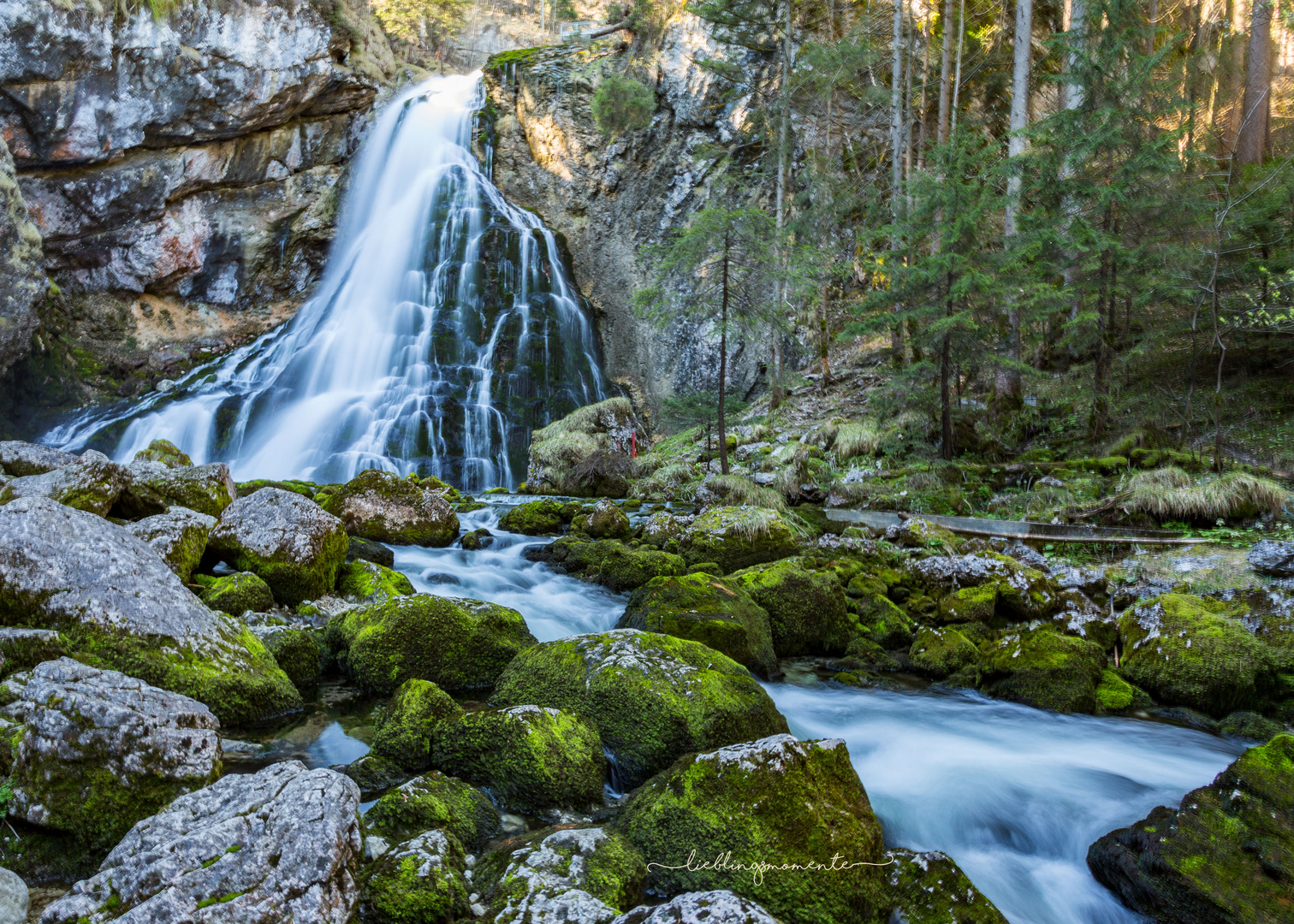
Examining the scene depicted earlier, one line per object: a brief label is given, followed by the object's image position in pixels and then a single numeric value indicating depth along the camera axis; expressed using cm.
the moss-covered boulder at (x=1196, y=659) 509
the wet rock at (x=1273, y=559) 625
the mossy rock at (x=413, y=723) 380
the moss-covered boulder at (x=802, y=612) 651
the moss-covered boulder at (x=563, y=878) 255
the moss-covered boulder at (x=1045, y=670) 529
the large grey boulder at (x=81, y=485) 654
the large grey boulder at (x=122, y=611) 392
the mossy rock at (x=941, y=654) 595
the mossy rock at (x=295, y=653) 503
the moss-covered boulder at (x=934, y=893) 278
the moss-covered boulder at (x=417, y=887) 252
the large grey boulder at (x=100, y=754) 274
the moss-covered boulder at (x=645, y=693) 392
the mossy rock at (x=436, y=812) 299
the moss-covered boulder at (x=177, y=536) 590
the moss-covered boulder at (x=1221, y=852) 285
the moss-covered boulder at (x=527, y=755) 353
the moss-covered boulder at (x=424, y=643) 512
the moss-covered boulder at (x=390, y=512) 955
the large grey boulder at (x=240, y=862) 211
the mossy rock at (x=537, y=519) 1116
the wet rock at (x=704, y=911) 222
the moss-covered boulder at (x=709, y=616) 558
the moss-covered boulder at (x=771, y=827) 287
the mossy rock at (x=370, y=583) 672
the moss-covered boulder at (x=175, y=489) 722
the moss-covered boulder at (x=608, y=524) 1062
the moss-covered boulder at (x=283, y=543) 632
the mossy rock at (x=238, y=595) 561
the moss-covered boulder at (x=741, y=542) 885
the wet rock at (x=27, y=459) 848
